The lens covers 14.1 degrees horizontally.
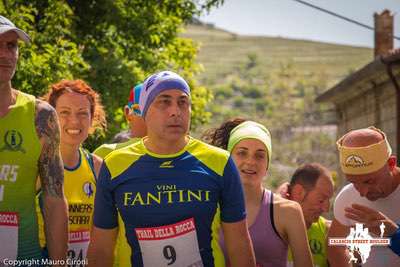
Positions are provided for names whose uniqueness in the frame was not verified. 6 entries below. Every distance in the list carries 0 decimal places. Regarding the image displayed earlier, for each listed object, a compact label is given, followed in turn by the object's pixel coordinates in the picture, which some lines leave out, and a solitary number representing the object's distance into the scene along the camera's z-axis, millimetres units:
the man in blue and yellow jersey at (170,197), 9317
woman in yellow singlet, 12272
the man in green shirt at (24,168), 9753
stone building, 36240
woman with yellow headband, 10689
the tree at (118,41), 31085
